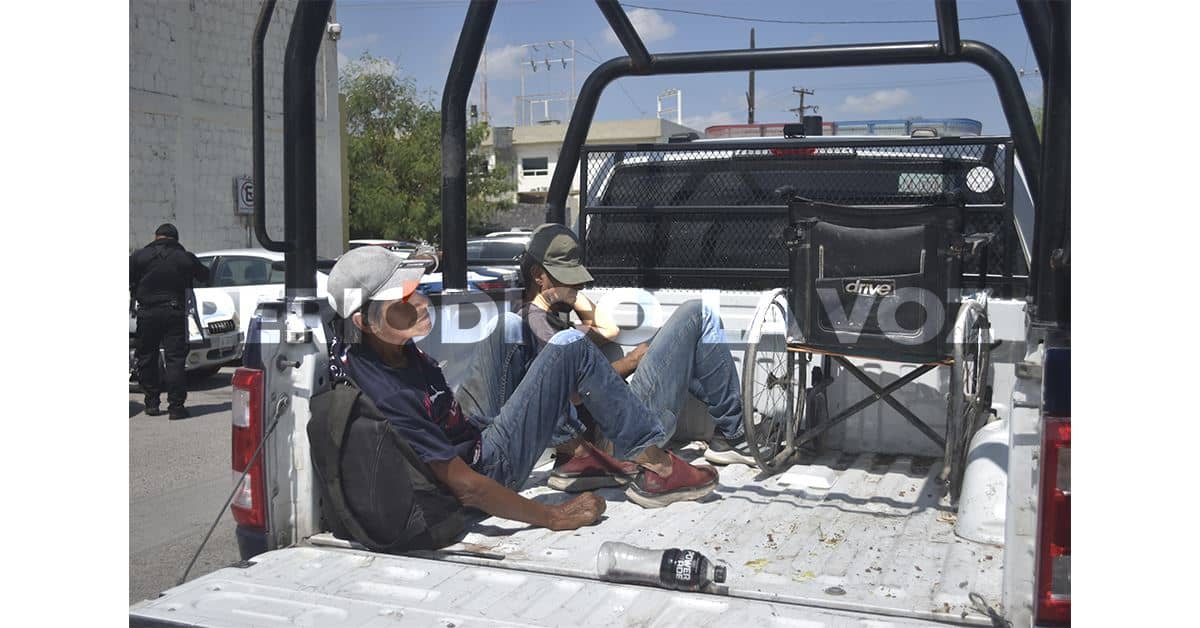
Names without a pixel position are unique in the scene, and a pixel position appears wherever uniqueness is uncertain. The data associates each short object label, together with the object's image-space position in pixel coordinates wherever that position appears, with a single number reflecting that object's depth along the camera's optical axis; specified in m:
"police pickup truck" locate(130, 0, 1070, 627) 2.45
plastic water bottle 2.71
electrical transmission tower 46.74
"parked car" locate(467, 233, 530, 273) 17.84
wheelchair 3.92
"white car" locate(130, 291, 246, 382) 11.33
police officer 10.27
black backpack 2.98
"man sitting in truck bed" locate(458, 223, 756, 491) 4.08
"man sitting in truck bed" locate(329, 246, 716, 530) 3.14
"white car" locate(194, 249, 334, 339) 12.44
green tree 28.12
